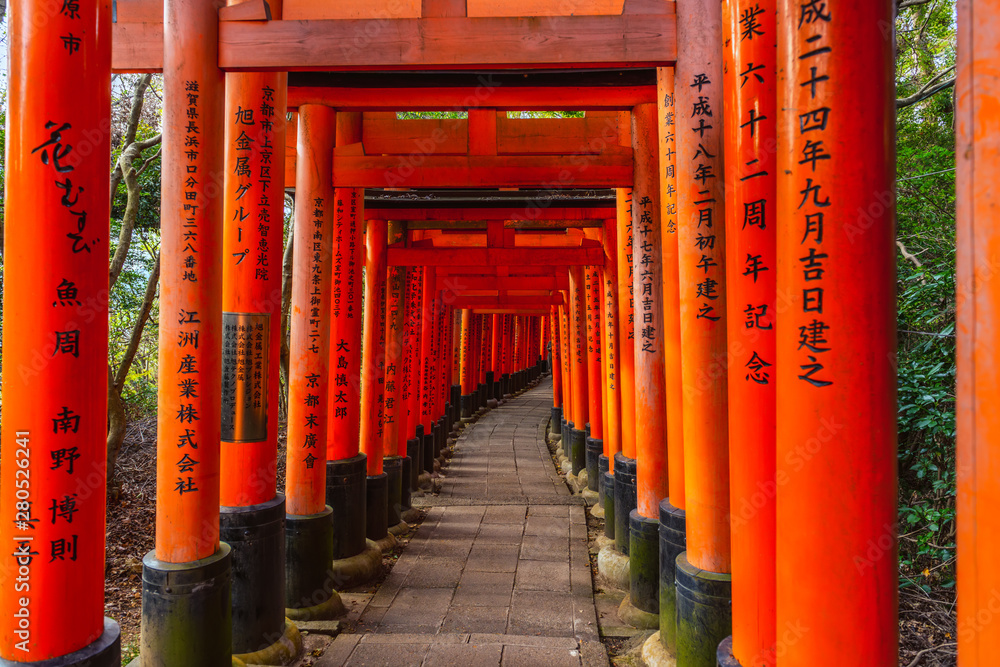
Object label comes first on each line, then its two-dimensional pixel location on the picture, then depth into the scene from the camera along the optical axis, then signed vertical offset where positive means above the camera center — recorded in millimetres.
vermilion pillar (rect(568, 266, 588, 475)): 11367 -343
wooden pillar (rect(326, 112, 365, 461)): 6129 +239
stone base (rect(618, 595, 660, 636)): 5008 -2056
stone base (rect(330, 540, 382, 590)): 6102 -2059
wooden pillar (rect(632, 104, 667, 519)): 4918 -179
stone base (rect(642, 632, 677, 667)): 3885 -1817
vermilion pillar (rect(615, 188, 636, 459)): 6305 +268
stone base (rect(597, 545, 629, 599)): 6117 -2050
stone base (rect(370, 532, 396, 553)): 7293 -2148
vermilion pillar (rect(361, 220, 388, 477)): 7516 -114
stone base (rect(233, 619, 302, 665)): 4262 -1979
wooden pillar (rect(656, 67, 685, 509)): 4000 +380
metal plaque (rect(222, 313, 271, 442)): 4285 -169
